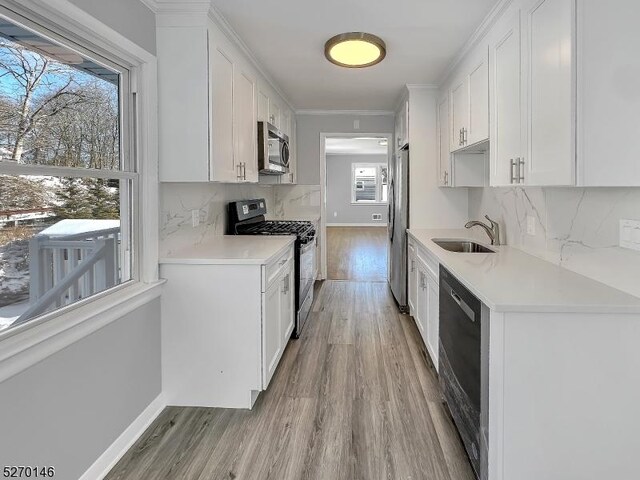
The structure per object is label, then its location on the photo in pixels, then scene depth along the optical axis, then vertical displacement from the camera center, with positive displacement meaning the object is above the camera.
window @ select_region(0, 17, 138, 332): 1.47 +0.17
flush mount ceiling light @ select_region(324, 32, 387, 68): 2.88 +1.18
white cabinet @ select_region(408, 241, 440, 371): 2.79 -0.58
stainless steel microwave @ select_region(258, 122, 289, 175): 3.64 +0.61
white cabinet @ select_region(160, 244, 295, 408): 2.46 -0.65
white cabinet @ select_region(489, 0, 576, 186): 1.68 +0.57
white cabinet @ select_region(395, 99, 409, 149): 4.40 +1.02
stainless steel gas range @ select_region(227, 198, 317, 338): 3.64 -0.12
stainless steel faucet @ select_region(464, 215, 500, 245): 3.18 -0.09
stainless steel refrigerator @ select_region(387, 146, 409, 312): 4.38 -0.04
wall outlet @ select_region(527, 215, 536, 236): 2.67 -0.04
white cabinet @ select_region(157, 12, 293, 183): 2.44 +0.69
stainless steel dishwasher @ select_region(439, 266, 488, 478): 1.76 -0.66
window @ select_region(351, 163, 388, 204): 13.60 +1.13
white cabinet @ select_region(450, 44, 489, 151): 2.77 +0.83
